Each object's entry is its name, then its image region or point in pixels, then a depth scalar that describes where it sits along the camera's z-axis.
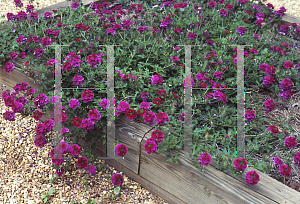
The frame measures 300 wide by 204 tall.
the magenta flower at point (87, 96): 2.16
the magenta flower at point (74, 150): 2.03
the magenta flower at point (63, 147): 2.02
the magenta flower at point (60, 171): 2.26
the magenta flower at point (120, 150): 2.00
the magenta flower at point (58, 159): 2.06
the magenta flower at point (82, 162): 2.08
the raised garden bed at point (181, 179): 1.75
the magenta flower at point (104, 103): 2.12
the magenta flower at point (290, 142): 2.01
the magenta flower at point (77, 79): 2.28
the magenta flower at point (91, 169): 2.26
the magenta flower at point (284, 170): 1.82
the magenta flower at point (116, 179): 2.22
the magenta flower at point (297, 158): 1.90
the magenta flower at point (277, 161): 1.91
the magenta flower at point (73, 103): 2.12
